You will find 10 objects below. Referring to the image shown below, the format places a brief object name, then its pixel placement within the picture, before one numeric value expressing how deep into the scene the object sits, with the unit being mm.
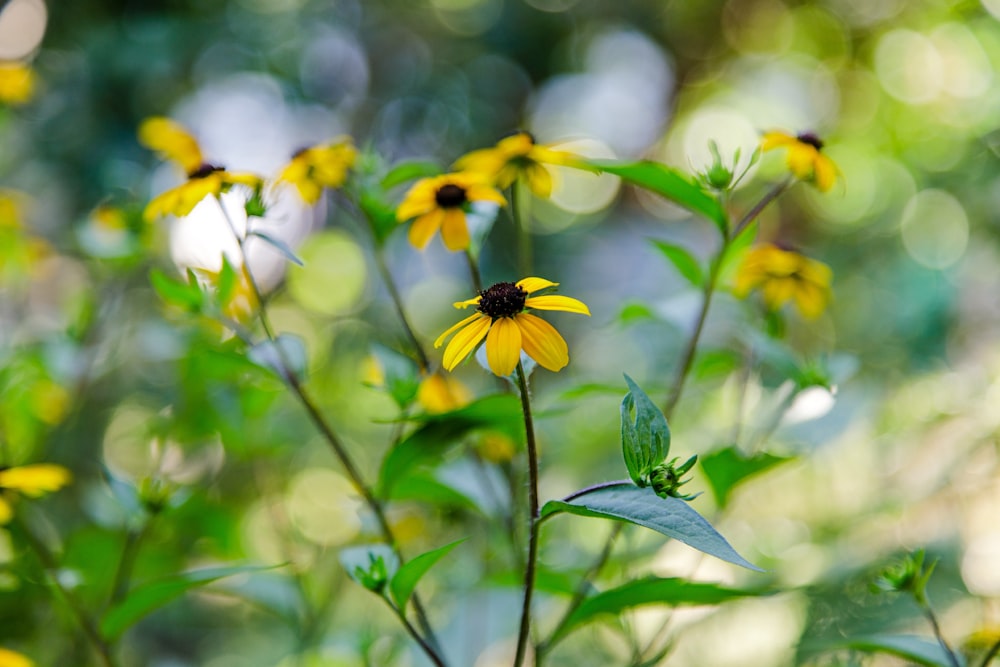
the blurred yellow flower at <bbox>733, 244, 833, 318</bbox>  1255
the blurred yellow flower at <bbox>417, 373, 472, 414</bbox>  1216
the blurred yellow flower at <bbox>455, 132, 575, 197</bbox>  1218
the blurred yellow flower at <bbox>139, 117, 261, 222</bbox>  1181
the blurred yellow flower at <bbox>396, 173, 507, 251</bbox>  1187
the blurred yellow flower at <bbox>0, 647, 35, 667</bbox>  1180
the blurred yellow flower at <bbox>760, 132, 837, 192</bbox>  1186
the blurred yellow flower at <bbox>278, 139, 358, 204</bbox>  1208
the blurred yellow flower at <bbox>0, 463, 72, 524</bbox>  1204
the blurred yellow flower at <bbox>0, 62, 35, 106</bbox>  1337
